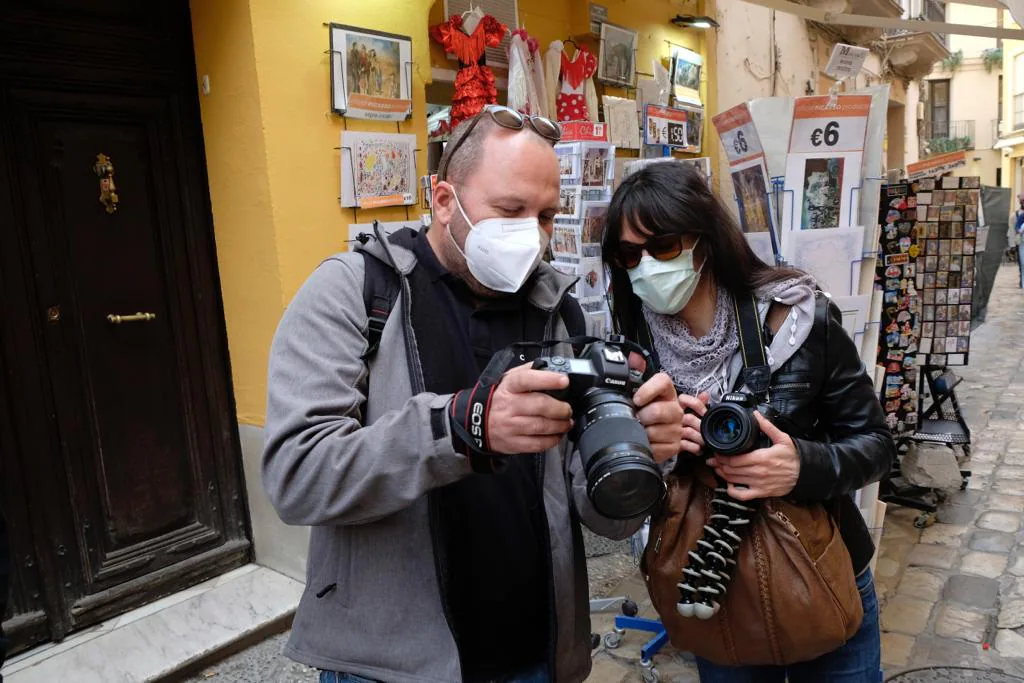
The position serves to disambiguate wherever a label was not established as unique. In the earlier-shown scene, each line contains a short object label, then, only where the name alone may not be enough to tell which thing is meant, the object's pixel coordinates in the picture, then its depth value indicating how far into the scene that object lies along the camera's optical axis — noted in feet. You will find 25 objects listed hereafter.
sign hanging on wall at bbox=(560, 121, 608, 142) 13.91
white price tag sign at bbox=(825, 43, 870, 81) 12.84
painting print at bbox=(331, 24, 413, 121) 11.82
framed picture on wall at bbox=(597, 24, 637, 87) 18.22
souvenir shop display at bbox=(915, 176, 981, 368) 14.93
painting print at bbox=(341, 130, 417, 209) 12.07
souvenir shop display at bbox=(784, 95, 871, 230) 10.05
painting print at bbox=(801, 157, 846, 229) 10.30
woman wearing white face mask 5.53
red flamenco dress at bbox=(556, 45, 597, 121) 16.24
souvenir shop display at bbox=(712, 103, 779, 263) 10.69
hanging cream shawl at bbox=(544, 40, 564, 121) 16.06
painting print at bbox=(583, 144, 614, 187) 13.20
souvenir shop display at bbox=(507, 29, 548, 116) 14.40
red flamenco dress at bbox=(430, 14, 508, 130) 13.89
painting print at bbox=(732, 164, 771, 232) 10.81
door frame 9.57
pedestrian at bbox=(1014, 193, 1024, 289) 50.85
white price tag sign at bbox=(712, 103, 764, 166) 10.61
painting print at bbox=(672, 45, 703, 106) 21.24
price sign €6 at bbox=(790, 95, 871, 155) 10.02
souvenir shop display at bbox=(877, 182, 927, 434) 14.42
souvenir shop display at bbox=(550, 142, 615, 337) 12.99
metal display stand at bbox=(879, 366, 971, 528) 15.69
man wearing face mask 3.80
